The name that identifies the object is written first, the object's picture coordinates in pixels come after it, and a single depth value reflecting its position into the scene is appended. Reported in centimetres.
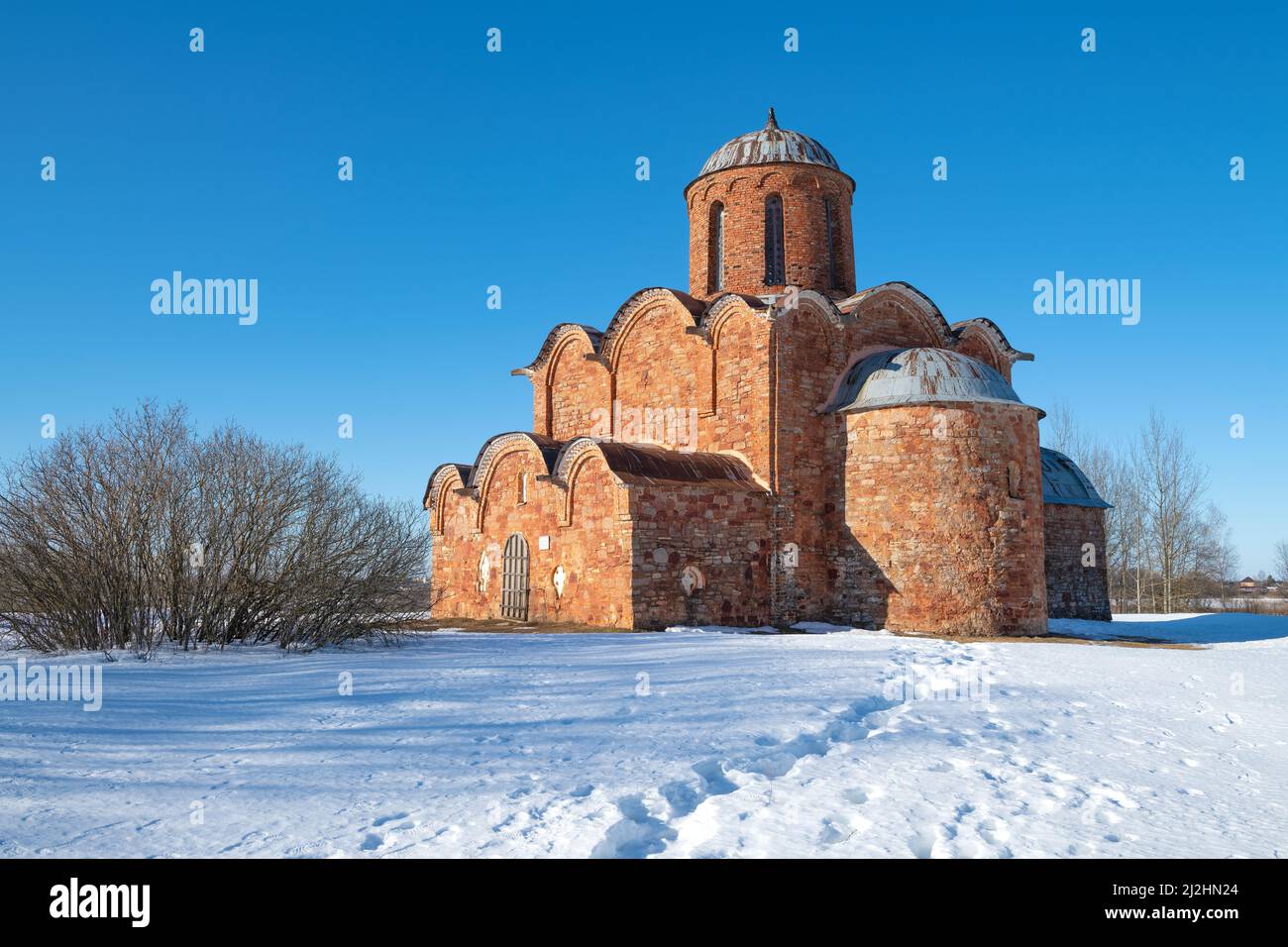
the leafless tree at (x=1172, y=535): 3133
